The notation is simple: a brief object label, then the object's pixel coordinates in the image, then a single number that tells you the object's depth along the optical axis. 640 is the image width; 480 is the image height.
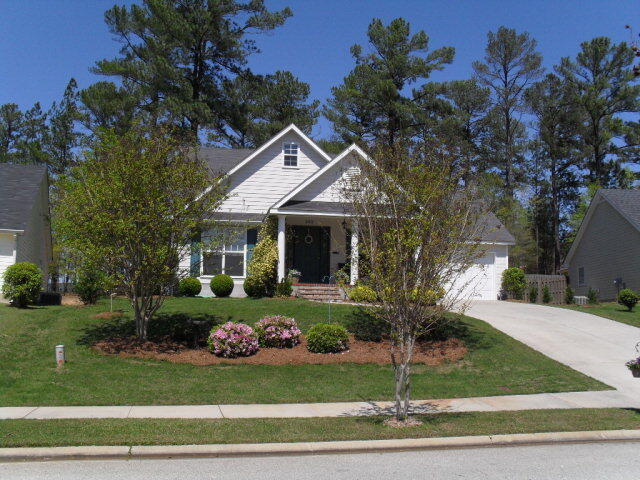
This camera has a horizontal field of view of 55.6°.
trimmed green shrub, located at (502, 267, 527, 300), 25.33
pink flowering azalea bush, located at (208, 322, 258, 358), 14.16
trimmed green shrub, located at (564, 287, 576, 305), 24.91
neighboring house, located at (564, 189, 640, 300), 26.69
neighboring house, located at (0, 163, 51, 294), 19.52
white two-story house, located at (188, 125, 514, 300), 21.64
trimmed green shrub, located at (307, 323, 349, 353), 14.56
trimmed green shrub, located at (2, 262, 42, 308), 17.42
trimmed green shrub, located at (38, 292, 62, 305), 19.12
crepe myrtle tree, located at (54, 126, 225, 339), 14.16
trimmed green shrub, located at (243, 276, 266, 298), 21.08
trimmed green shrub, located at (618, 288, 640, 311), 21.50
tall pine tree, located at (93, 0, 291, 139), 34.03
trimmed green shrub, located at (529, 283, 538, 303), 25.23
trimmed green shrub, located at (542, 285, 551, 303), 25.75
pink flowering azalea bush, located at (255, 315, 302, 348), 15.01
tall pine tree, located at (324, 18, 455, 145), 38.66
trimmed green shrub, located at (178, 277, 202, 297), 21.14
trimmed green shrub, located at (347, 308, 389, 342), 15.72
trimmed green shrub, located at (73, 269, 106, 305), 18.55
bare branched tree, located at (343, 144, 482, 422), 9.34
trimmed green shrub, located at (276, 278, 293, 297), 20.50
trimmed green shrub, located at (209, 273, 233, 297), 21.36
